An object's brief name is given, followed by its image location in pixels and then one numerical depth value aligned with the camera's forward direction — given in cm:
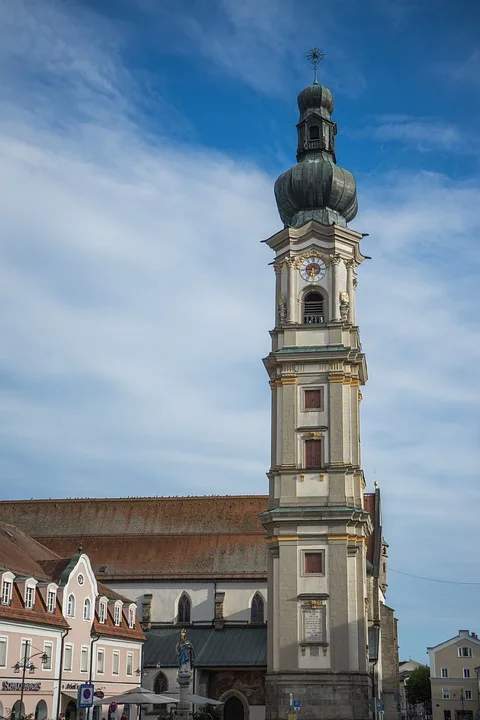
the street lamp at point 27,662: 3902
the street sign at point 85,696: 3112
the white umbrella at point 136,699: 4250
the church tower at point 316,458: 4691
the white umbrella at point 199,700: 4583
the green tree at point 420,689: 11744
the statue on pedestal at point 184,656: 3578
